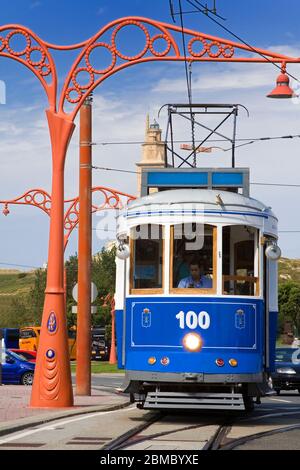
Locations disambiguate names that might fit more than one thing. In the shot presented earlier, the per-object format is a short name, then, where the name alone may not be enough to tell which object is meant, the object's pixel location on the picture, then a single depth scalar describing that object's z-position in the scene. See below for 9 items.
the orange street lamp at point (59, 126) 20.00
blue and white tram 16.64
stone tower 171.98
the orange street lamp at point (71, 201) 37.38
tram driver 17.02
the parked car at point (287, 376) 33.38
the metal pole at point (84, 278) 25.56
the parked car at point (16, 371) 36.88
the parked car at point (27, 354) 41.53
